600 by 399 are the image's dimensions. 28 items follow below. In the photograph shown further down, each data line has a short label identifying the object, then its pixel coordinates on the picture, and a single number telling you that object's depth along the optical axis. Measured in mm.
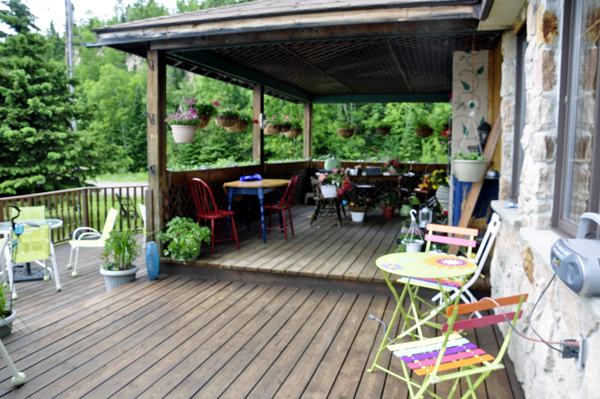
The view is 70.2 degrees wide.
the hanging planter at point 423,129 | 8789
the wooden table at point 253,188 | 5312
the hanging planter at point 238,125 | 6262
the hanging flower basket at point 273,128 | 7570
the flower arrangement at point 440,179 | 5939
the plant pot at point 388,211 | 7609
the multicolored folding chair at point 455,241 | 2934
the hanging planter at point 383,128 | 9930
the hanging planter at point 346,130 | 9383
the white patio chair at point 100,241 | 5158
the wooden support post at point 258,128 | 7051
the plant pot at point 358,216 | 7043
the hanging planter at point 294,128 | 8195
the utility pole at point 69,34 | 13173
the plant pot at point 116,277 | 4297
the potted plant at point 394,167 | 7828
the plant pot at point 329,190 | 6336
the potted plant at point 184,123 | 4848
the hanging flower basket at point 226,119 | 6152
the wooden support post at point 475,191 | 3939
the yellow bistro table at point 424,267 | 2404
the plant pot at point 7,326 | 3012
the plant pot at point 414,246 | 4230
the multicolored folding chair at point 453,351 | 1625
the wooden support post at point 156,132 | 4578
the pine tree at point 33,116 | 10141
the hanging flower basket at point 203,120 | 5227
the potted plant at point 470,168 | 3824
